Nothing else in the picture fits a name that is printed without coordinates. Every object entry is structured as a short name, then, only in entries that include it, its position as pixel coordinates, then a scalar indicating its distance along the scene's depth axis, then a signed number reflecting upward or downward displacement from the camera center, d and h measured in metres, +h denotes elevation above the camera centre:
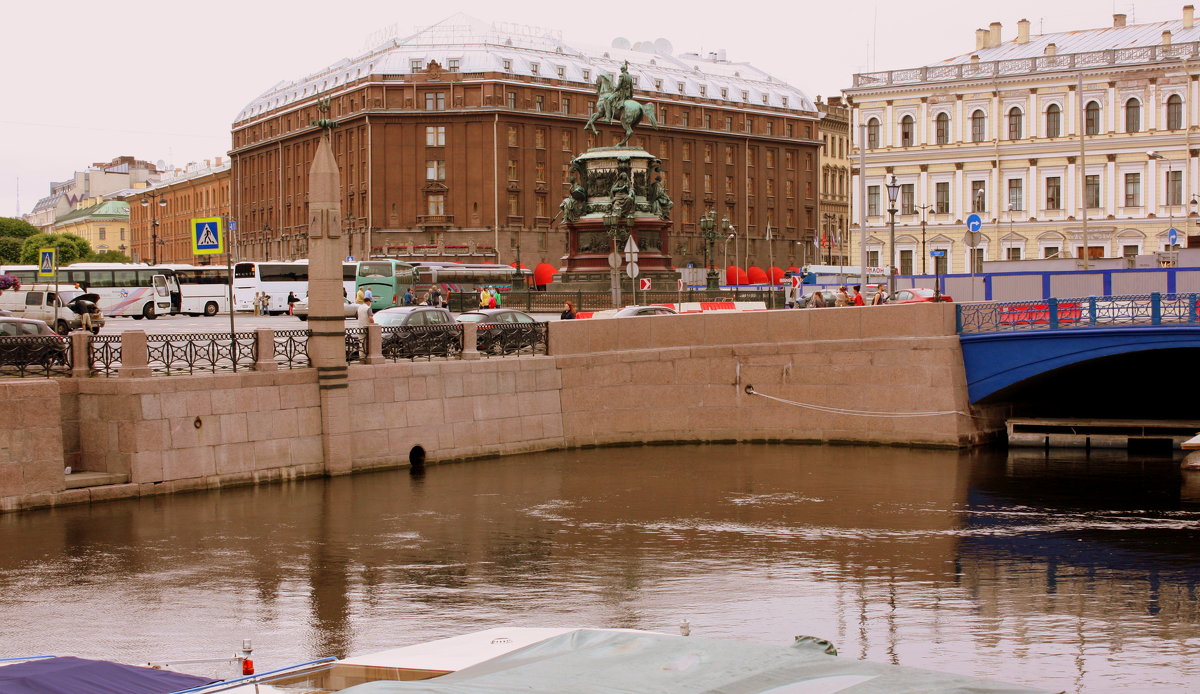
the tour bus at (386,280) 63.31 +2.13
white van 47.69 +1.04
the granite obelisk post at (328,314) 26.47 +0.24
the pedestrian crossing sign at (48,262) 34.28 +1.78
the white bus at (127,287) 59.75 +1.91
